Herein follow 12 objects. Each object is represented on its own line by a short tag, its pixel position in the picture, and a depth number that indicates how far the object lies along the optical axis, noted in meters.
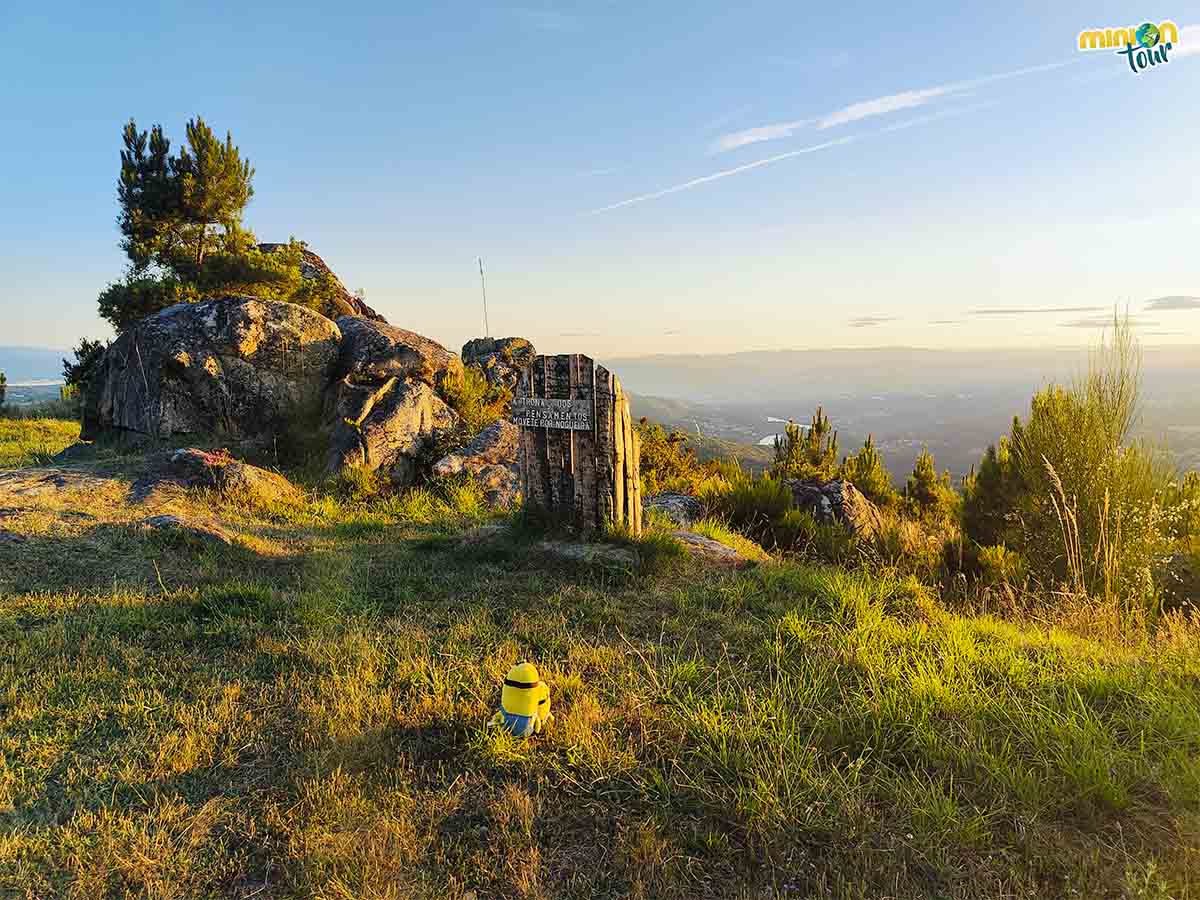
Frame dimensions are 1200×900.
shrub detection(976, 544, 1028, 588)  8.10
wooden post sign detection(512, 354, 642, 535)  6.52
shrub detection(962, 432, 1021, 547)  11.51
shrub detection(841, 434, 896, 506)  15.56
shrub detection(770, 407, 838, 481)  16.14
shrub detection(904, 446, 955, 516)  16.92
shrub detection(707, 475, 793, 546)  9.31
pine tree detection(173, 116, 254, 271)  19.59
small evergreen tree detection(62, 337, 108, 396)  20.03
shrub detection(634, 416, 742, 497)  12.61
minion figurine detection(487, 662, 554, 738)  3.23
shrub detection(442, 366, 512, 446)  11.91
